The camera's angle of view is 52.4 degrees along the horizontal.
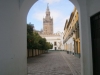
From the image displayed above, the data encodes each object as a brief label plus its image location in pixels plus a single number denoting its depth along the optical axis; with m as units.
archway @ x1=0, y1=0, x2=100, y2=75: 3.64
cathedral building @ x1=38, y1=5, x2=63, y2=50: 54.95
